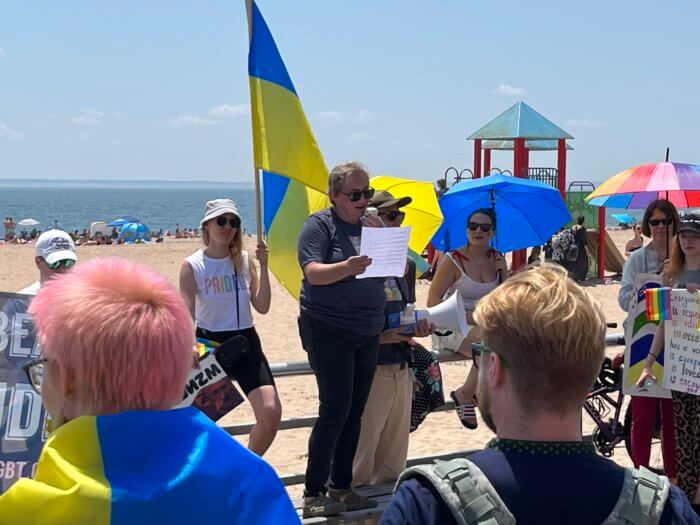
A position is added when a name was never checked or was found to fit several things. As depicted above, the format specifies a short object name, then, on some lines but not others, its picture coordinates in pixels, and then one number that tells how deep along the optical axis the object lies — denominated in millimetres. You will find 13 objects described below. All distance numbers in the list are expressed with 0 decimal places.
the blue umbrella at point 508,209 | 7457
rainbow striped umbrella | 6508
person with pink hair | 1665
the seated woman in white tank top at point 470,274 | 5699
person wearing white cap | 4301
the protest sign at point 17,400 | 3684
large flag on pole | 5340
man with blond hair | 1724
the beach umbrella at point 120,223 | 53034
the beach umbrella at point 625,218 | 42625
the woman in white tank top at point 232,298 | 4703
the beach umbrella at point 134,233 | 47038
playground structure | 21641
